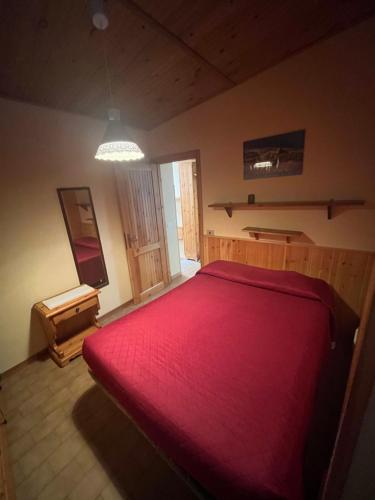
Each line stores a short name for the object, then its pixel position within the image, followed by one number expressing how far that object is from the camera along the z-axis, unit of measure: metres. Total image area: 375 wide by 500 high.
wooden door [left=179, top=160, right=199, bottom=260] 4.30
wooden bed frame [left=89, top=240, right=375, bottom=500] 1.93
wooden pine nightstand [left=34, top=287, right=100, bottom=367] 2.04
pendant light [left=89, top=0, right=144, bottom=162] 1.38
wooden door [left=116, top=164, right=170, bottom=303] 2.84
